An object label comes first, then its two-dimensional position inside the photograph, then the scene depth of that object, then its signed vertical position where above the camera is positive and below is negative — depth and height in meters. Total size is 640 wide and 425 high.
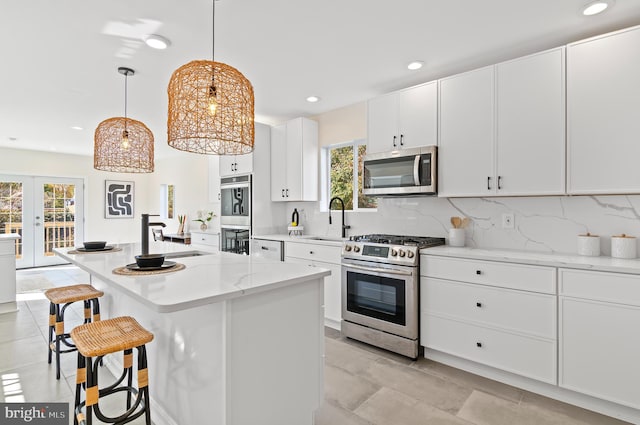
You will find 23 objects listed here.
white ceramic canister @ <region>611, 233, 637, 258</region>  2.26 -0.24
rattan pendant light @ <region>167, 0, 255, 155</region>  1.74 +0.58
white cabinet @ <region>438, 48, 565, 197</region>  2.41 +0.64
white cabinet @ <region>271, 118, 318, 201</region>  4.19 +0.65
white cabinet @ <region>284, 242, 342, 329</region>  3.43 -0.57
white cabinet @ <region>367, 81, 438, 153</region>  3.01 +0.88
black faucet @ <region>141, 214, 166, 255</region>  1.99 -0.14
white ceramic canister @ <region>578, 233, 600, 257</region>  2.39 -0.24
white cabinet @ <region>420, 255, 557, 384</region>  2.22 -0.75
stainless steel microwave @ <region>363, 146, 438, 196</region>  2.98 +0.37
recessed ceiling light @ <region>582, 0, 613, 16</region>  2.02 +1.26
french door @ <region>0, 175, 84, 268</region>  6.67 -0.04
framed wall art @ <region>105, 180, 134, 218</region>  7.80 +0.31
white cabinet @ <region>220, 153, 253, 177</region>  4.37 +0.64
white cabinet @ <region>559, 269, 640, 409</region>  1.94 -0.75
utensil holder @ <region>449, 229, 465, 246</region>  3.02 -0.23
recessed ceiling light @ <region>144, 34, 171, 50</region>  2.41 +1.26
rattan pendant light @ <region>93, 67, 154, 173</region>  2.83 +0.58
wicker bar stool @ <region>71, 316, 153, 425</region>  1.54 -0.64
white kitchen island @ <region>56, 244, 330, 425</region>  1.46 -0.64
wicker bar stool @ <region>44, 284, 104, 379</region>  2.35 -0.64
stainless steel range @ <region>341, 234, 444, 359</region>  2.77 -0.69
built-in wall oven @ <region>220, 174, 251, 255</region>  4.36 -0.03
